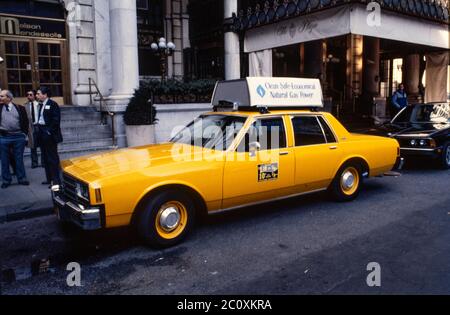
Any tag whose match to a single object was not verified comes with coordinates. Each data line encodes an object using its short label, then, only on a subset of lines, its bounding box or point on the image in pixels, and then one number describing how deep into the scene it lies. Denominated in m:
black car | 8.87
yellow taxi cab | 4.37
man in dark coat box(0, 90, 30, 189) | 7.58
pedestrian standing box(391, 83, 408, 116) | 14.38
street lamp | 15.95
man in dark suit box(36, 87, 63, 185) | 7.26
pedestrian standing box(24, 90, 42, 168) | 7.62
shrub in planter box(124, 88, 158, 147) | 11.25
